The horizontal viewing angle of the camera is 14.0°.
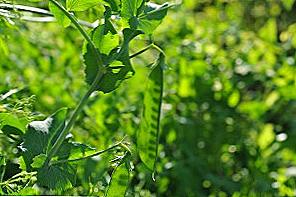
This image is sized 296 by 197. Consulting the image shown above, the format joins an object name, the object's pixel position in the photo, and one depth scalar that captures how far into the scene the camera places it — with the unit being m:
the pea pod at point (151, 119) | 0.78
